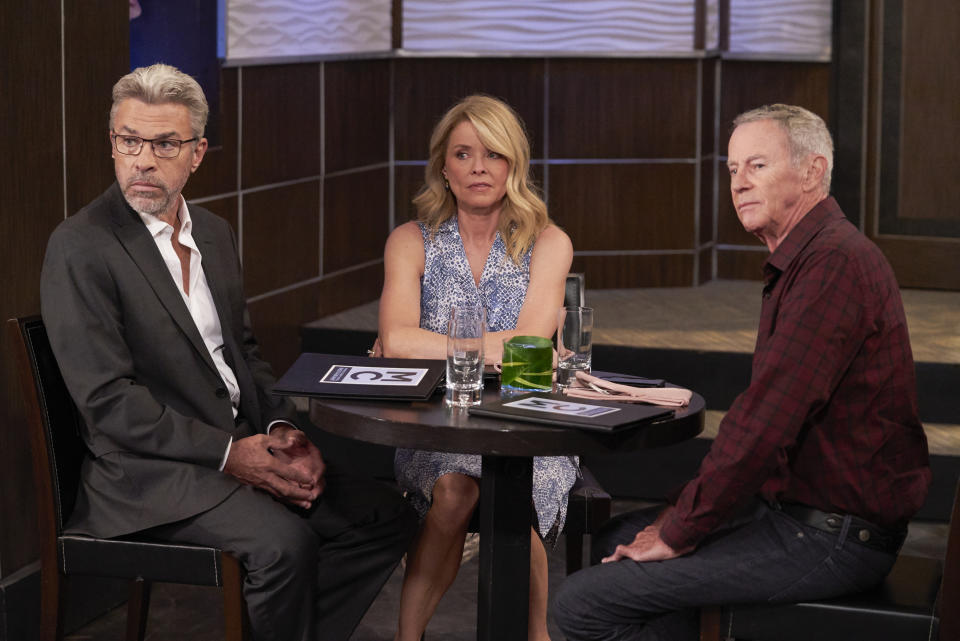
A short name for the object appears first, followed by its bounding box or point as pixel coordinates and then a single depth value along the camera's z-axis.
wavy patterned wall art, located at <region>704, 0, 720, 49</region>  6.92
